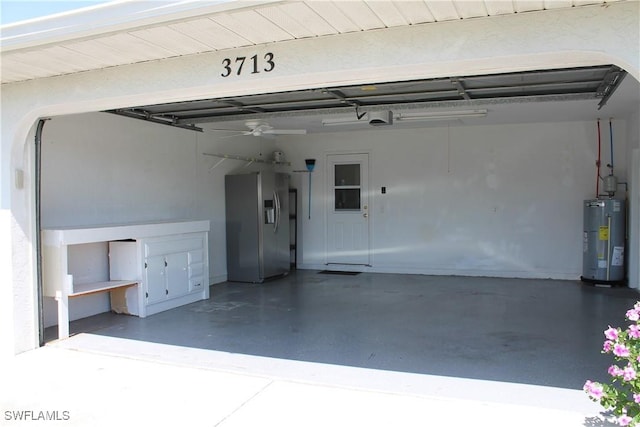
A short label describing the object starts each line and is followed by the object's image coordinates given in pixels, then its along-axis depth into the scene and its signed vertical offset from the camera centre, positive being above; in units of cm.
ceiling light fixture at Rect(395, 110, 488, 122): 632 +119
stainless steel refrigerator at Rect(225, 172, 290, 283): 764 -35
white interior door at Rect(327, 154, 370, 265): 869 -12
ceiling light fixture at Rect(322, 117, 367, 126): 673 +118
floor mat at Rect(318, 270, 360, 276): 840 -126
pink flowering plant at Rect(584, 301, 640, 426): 230 -88
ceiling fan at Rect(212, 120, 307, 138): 656 +108
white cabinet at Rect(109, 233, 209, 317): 541 -75
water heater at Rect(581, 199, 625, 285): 697 -62
